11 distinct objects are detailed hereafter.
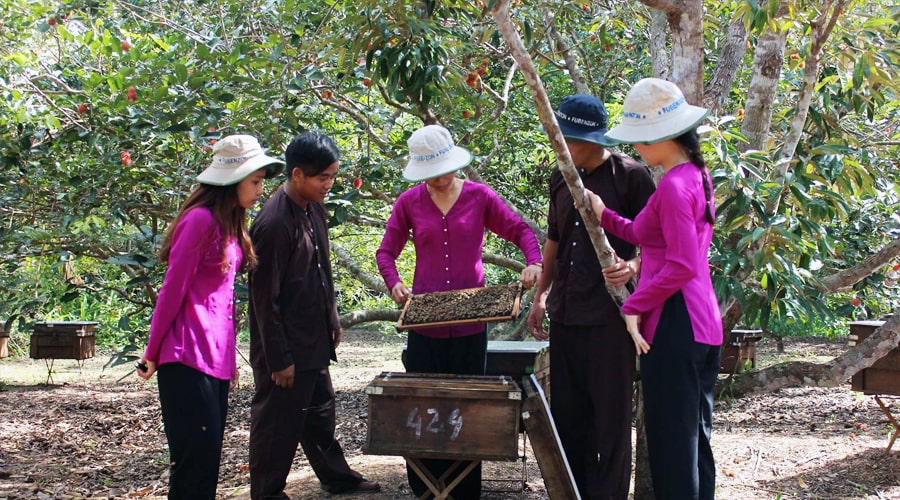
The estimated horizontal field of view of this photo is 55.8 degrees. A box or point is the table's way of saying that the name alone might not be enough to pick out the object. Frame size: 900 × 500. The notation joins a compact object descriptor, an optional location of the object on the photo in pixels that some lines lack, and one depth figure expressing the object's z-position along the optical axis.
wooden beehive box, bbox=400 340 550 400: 4.61
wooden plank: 3.81
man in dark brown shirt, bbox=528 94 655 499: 3.83
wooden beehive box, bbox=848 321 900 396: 6.12
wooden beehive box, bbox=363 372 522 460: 3.75
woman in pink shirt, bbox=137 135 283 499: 3.46
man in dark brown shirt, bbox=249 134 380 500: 4.20
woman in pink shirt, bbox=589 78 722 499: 3.19
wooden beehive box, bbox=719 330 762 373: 10.13
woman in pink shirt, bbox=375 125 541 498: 4.45
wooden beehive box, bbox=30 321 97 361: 11.20
